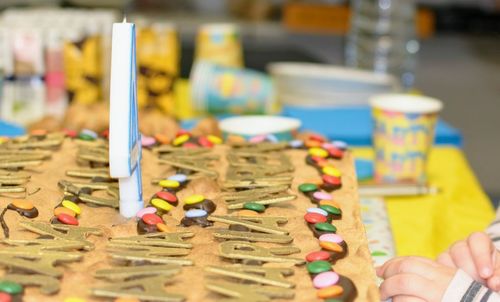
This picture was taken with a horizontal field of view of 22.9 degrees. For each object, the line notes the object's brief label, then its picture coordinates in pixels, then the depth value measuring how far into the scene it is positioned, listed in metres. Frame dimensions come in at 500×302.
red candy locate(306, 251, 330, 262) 0.67
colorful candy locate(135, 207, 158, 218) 0.73
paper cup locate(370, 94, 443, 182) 1.12
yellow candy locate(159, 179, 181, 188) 0.78
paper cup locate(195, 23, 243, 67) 1.69
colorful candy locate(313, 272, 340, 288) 0.64
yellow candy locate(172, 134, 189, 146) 0.89
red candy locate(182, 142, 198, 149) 0.88
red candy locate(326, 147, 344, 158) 0.87
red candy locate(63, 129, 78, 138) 0.89
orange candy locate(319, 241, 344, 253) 0.68
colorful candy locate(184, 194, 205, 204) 0.75
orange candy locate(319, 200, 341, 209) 0.76
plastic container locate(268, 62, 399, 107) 1.50
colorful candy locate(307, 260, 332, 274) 0.65
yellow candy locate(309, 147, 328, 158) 0.87
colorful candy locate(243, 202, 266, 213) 0.75
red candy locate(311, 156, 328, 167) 0.85
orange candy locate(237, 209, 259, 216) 0.74
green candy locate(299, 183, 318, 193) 0.79
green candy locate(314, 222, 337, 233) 0.71
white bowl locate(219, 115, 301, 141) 1.08
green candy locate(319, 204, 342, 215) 0.74
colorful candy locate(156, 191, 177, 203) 0.76
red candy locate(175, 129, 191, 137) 0.91
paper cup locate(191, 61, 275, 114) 1.46
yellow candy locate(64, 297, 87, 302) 0.61
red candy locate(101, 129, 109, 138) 0.90
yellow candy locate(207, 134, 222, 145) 0.90
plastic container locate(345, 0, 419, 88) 2.46
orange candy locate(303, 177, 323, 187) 0.80
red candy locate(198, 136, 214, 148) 0.88
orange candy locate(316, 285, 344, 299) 0.63
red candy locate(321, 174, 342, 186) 0.80
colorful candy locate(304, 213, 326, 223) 0.72
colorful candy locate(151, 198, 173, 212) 0.74
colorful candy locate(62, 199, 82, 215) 0.73
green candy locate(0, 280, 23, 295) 0.61
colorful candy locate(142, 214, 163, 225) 0.71
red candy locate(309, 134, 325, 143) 0.93
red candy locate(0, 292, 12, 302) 0.60
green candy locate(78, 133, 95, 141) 0.88
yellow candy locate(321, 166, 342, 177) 0.82
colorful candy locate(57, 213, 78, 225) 0.71
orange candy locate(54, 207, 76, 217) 0.72
